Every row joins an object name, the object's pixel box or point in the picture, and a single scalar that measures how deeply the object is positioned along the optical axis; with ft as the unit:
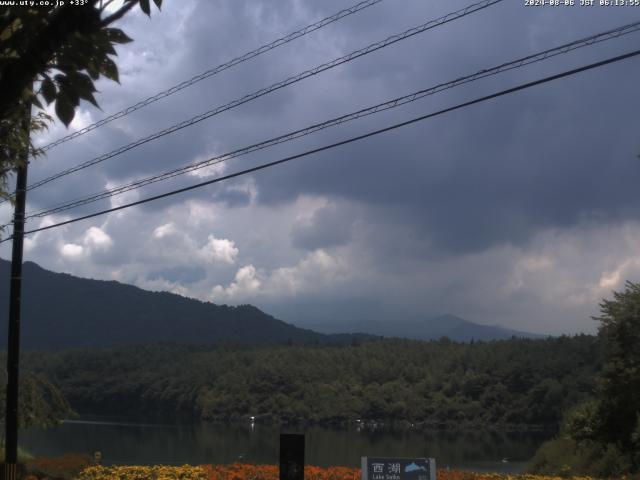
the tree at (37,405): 71.46
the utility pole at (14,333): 54.39
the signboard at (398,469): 39.65
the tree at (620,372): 84.64
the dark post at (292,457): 33.86
